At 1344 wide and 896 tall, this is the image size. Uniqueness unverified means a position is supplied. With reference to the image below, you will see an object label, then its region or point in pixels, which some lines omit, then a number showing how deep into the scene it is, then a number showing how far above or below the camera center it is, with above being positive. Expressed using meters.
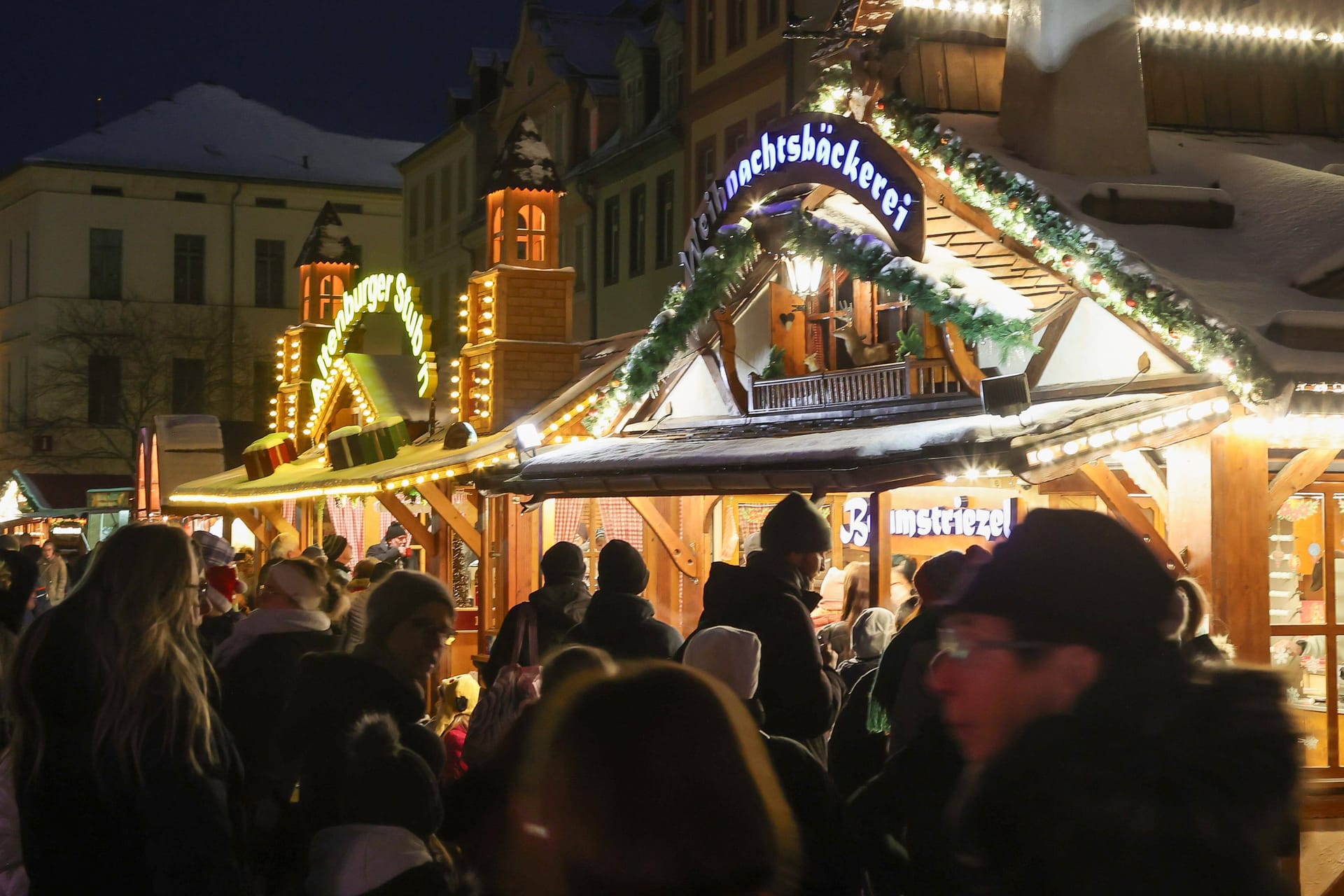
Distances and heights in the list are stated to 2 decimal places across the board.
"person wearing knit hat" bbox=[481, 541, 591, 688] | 8.44 -0.54
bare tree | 54.47 +4.18
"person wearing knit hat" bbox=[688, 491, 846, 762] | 6.23 -0.41
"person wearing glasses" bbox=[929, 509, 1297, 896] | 2.40 -0.34
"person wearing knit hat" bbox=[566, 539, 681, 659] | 6.95 -0.53
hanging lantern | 12.32 +1.67
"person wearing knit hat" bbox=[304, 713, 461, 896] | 3.79 -0.75
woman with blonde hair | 4.14 -0.60
